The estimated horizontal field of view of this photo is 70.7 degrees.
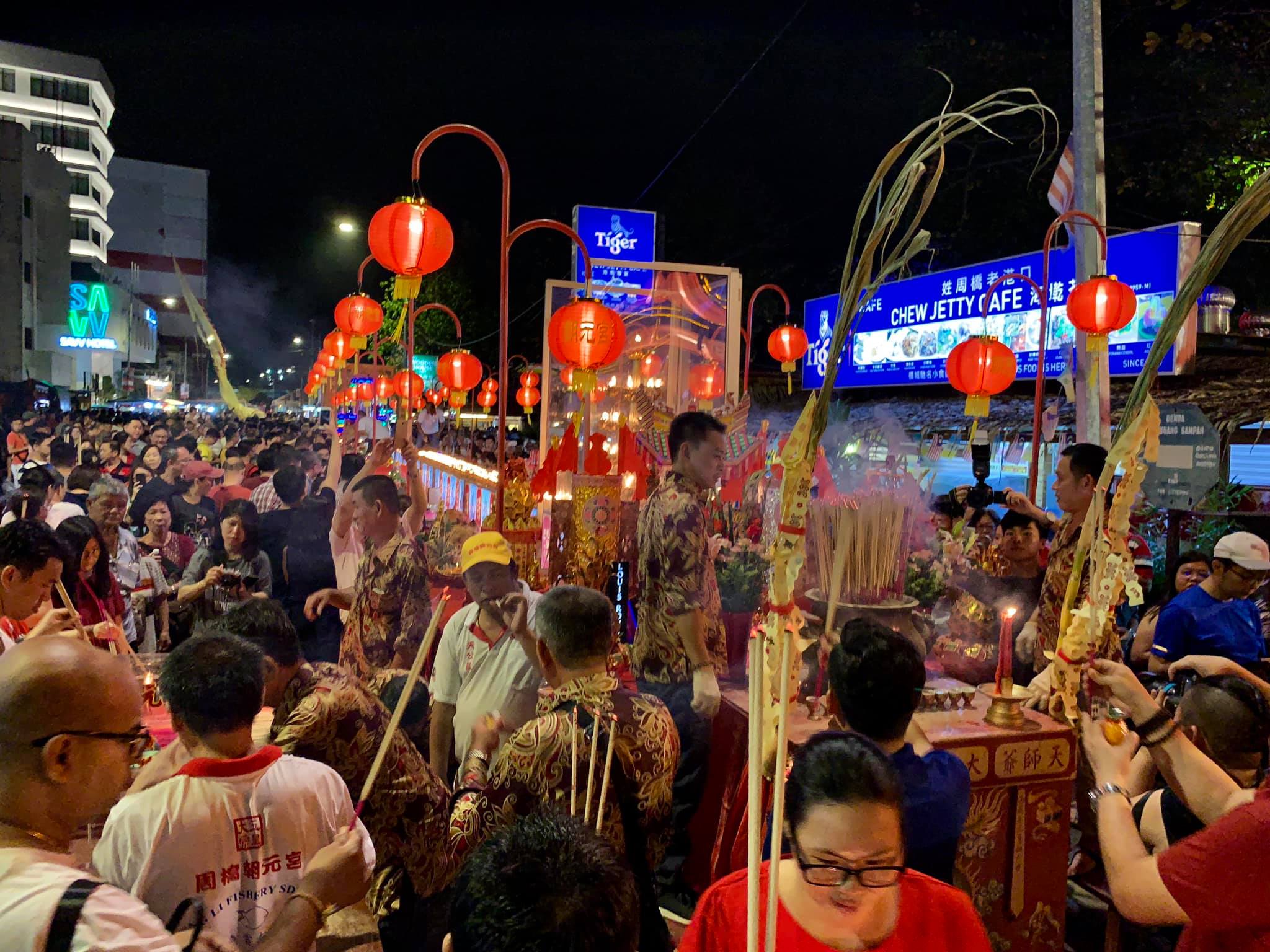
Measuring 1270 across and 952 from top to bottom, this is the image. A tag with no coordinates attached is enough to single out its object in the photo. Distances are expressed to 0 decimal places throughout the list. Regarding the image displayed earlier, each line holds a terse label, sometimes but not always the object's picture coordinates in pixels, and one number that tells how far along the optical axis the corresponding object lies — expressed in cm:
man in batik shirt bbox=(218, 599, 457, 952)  245
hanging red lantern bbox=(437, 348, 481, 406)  1204
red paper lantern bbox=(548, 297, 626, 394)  659
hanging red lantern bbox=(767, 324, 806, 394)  1031
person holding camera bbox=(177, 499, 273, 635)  474
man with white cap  417
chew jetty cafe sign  1108
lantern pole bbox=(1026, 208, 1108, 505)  704
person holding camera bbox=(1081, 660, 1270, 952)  168
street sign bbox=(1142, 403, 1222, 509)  873
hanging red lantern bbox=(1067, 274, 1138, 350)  610
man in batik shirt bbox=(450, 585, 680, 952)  228
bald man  130
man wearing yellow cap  326
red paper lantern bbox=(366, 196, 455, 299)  530
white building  4588
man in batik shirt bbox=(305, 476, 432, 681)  387
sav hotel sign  3388
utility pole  714
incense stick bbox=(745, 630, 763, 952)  122
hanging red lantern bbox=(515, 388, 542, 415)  1753
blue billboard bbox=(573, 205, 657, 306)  1330
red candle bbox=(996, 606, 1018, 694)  294
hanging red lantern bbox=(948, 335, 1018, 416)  687
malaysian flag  826
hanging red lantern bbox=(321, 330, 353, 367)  1351
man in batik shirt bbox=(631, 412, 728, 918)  367
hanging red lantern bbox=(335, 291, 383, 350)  984
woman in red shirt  151
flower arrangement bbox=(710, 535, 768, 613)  467
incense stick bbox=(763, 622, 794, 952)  126
